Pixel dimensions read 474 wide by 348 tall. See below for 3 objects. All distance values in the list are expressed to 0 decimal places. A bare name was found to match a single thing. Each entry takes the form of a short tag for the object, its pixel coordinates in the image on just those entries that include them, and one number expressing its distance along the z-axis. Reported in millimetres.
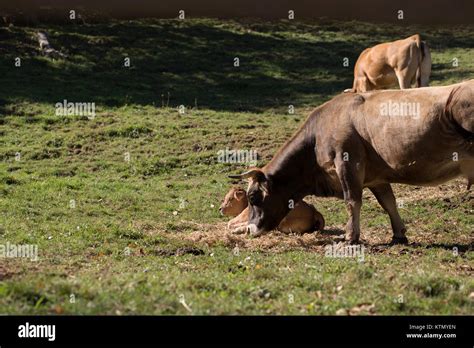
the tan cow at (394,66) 20922
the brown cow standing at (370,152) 10469
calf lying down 12375
